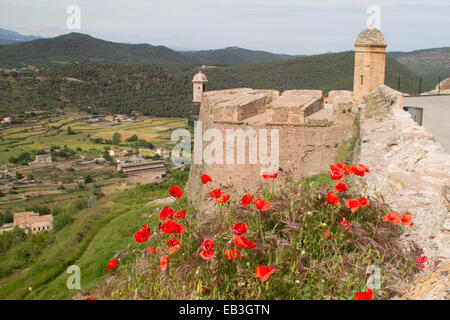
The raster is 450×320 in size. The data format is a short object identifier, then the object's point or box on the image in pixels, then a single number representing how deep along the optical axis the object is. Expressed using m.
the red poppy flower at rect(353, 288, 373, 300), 1.53
